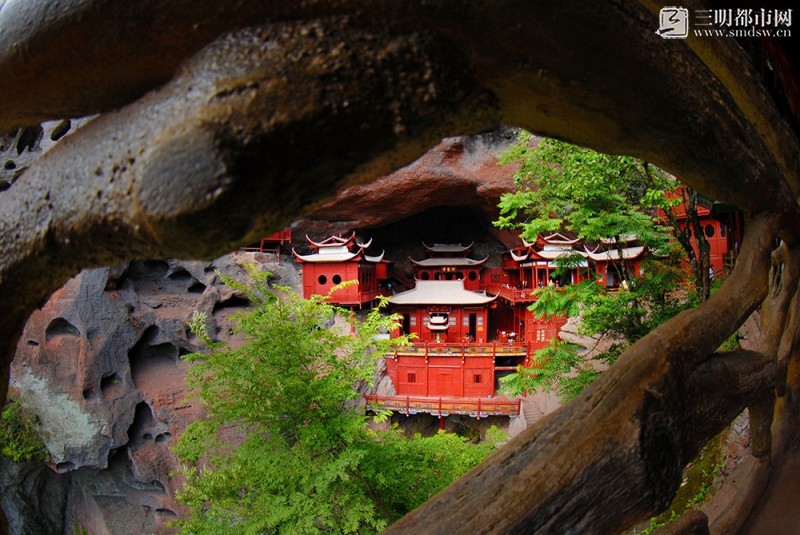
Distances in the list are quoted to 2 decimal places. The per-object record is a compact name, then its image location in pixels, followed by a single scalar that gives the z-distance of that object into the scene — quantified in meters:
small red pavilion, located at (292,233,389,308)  16.31
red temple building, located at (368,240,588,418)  13.66
